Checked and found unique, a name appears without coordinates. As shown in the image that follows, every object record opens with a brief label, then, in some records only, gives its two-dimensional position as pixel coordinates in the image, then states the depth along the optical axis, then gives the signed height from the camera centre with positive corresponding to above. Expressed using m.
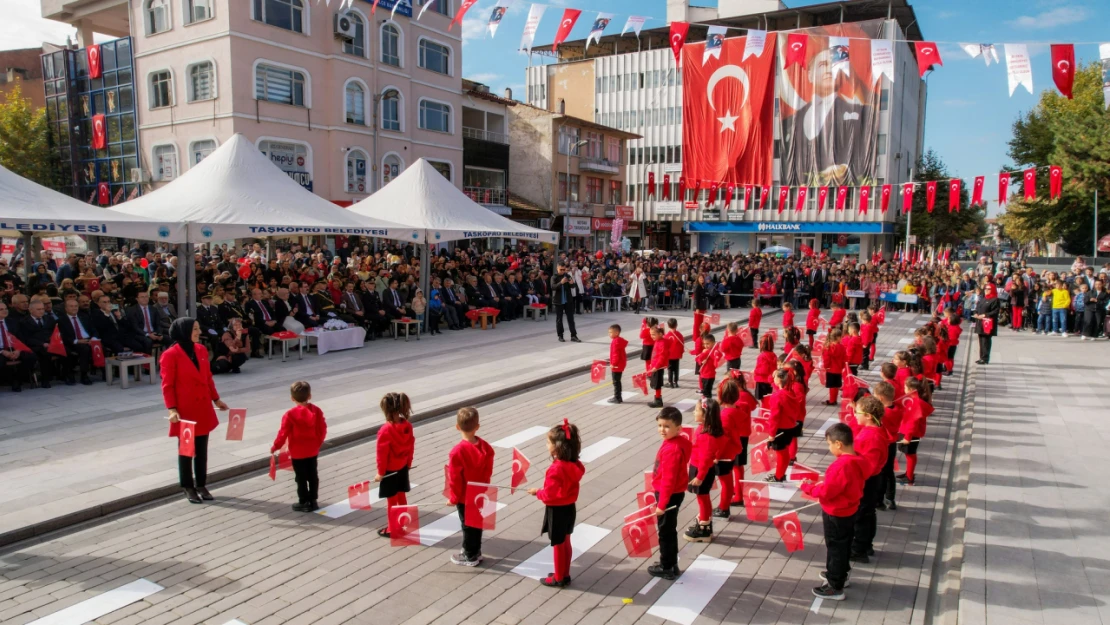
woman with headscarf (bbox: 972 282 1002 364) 15.26 -1.55
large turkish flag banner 35.94 +6.96
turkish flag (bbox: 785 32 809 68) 22.61 +6.87
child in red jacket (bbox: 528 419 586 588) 5.00 -1.77
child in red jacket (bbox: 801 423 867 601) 5.04 -1.91
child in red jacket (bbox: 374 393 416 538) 5.84 -1.79
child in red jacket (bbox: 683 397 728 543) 5.65 -1.69
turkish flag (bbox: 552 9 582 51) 17.39 +5.84
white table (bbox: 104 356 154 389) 11.11 -2.08
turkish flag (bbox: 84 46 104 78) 31.73 +8.51
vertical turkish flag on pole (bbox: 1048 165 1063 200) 24.51 +2.49
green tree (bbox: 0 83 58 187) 35.22 +5.00
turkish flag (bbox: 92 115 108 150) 32.22 +5.29
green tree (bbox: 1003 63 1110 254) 30.39 +4.55
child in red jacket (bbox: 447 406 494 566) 5.37 -1.74
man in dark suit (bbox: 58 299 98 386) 11.14 -1.65
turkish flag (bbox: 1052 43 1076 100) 14.32 +4.00
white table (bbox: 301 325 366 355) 14.53 -2.11
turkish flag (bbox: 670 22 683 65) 18.75 +6.06
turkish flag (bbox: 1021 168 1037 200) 24.43 +2.51
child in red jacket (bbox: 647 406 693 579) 5.25 -1.84
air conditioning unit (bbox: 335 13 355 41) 29.30 +9.56
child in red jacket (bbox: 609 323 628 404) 10.91 -1.85
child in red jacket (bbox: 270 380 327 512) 6.31 -1.81
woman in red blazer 6.51 -1.47
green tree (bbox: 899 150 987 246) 56.28 +2.93
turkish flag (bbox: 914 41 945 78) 16.52 +4.83
